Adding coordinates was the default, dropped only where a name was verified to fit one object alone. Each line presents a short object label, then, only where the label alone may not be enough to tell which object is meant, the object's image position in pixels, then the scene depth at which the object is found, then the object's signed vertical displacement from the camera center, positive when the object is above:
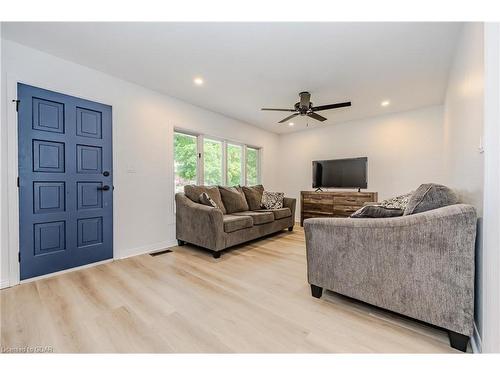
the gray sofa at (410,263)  1.21 -0.51
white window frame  3.90 +0.65
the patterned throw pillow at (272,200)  4.12 -0.28
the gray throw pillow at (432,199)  1.42 -0.09
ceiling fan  3.07 +1.15
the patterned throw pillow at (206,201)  3.15 -0.22
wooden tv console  4.20 -0.34
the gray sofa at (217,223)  2.82 -0.54
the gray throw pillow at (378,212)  1.55 -0.19
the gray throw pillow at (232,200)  3.75 -0.25
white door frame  2.04 +0.04
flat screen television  4.41 +0.28
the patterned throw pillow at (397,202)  2.11 -0.17
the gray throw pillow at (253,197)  4.19 -0.22
